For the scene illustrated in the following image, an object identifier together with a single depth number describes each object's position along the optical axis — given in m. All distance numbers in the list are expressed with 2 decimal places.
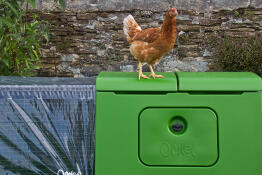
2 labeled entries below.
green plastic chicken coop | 1.56
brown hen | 1.79
